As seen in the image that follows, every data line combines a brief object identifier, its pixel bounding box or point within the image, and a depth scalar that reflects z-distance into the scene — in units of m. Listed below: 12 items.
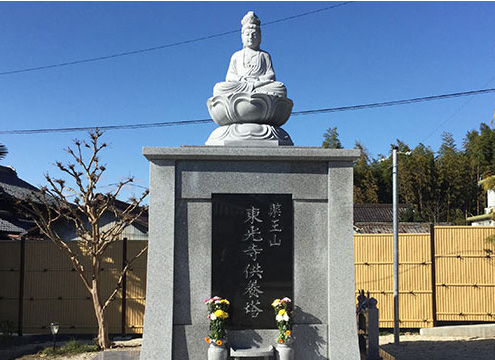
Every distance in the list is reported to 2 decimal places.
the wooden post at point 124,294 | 9.03
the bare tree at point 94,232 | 8.19
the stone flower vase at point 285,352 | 4.90
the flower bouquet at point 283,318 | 4.93
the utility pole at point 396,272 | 8.26
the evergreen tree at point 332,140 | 27.69
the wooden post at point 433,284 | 8.88
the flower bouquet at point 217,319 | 4.88
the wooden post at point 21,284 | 9.05
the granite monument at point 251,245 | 5.10
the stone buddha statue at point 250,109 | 5.55
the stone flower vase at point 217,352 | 4.84
